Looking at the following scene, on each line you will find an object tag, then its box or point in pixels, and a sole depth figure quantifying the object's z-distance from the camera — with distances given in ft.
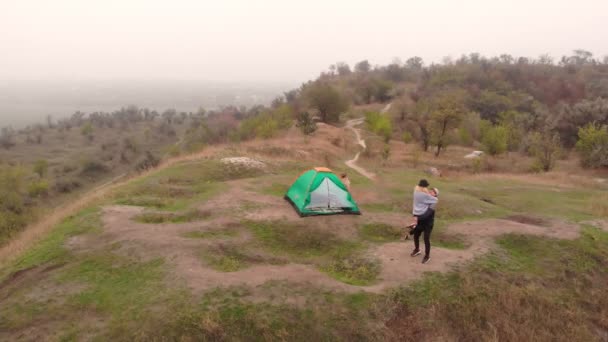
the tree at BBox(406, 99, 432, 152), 144.77
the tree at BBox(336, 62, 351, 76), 467.36
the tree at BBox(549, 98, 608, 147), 147.02
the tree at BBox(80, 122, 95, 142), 310.04
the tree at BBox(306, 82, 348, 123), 190.70
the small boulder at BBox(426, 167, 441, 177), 97.24
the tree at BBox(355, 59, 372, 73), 494.18
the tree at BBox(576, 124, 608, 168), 101.80
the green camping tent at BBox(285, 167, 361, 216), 49.73
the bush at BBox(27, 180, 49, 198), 154.10
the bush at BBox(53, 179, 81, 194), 173.58
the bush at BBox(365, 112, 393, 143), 161.48
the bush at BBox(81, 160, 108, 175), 203.57
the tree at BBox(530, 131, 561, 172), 103.96
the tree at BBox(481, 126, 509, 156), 133.28
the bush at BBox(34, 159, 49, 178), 200.54
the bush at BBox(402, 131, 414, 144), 163.01
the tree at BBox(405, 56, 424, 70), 492.95
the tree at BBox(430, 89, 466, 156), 126.62
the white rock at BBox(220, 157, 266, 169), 78.02
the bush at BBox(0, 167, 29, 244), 69.41
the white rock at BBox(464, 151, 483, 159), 133.67
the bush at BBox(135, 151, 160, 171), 186.74
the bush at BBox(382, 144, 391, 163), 110.34
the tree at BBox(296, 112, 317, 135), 134.72
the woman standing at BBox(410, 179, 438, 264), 35.60
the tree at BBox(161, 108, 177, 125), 381.36
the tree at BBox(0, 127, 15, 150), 261.24
